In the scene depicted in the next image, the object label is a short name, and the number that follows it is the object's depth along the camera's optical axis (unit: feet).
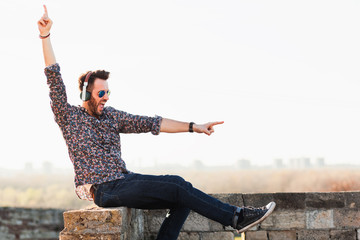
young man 11.32
